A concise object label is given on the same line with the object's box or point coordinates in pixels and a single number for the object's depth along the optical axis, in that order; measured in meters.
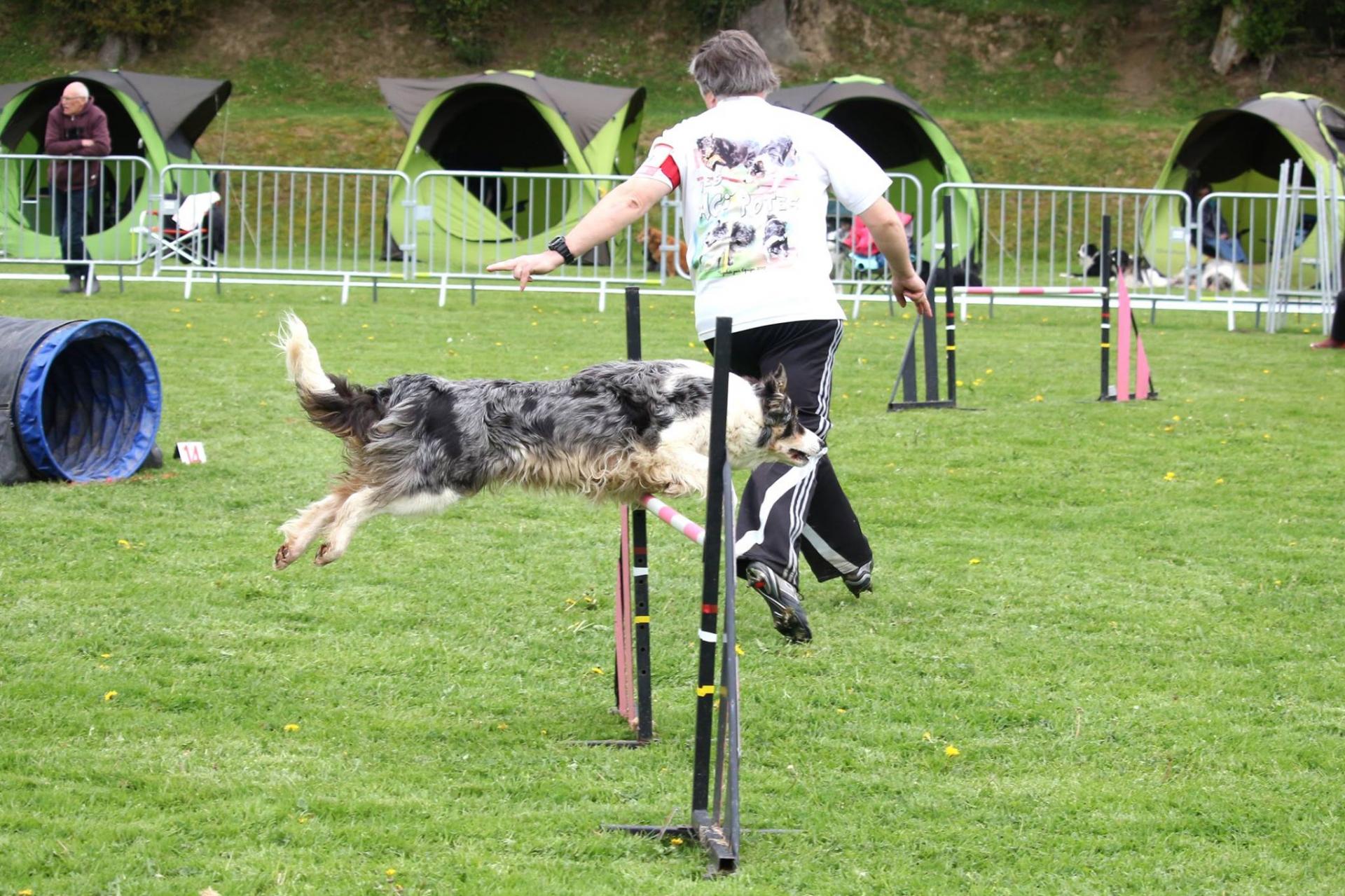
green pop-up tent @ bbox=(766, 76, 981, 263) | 18.95
